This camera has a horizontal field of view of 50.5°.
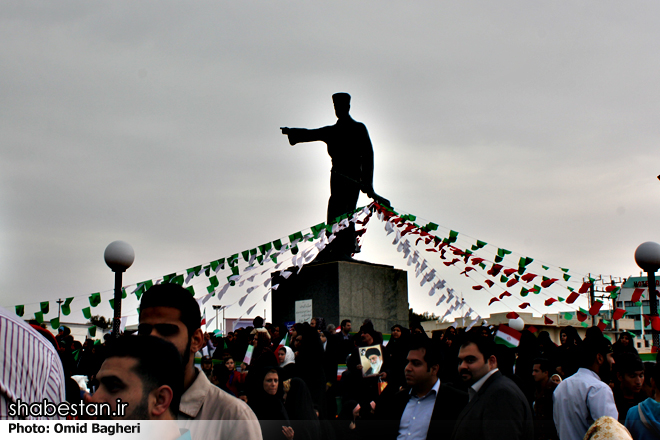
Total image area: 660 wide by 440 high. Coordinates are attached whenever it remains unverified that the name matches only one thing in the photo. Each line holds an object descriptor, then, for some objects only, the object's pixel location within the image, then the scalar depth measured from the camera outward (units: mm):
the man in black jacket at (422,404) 5531
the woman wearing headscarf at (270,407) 6992
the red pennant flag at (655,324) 10454
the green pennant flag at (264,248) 13139
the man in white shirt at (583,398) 5812
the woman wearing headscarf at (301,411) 7227
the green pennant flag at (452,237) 13258
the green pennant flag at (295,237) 13219
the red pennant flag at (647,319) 10930
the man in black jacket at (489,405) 4781
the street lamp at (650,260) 11195
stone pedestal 13383
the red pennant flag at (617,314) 11098
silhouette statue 14547
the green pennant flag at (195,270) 12734
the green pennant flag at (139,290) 12305
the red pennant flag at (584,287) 11570
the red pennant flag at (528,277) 12141
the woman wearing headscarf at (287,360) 8898
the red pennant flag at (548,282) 12000
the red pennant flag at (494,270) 12523
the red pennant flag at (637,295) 11586
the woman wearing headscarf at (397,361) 8844
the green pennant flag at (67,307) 11915
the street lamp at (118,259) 10164
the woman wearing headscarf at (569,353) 6301
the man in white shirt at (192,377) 2990
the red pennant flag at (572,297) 11766
